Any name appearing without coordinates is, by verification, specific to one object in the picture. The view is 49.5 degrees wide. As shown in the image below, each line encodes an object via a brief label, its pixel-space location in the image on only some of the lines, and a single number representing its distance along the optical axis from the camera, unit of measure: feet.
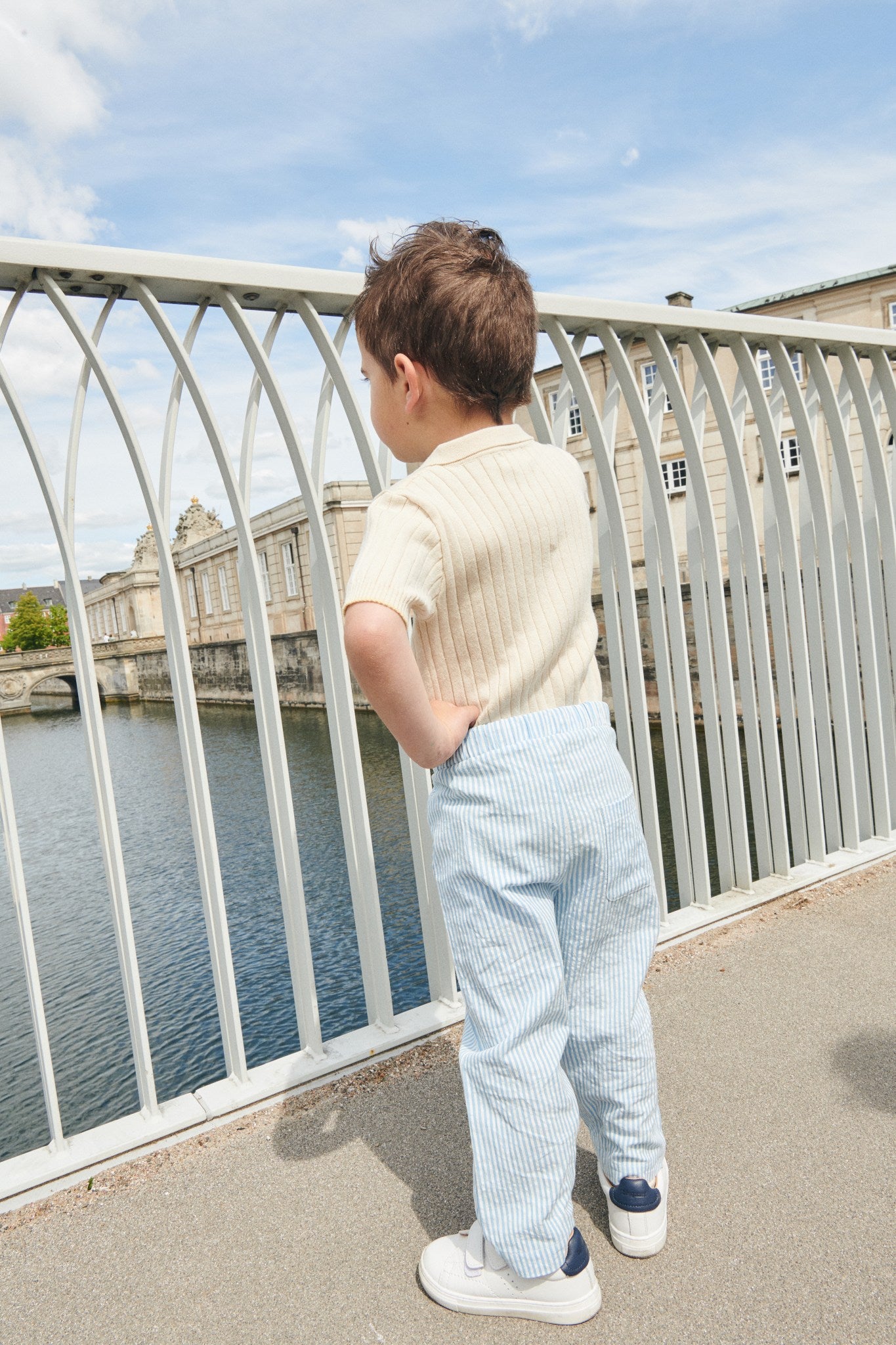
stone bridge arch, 168.55
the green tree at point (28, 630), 314.55
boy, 4.82
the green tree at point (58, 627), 320.29
